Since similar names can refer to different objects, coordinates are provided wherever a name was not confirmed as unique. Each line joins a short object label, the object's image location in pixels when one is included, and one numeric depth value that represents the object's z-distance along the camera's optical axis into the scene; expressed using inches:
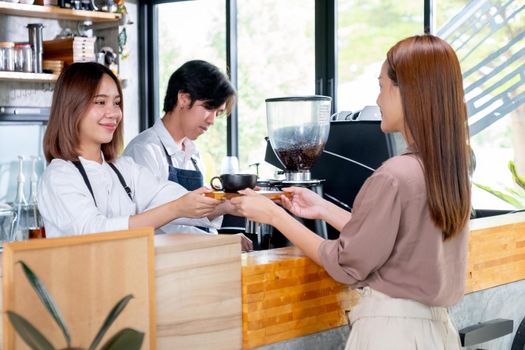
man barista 137.3
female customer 81.4
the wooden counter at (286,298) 90.2
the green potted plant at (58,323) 63.4
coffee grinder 110.9
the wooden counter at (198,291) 82.3
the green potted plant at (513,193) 183.9
